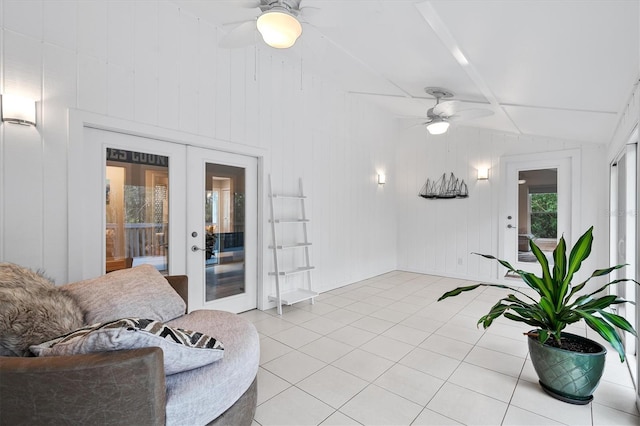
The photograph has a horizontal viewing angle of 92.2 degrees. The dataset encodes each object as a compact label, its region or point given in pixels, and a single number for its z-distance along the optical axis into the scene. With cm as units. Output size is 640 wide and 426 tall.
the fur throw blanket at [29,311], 130
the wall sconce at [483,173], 548
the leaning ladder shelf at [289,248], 391
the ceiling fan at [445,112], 338
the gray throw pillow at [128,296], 188
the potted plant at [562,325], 197
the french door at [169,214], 266
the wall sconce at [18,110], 216
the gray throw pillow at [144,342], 116
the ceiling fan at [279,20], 185
